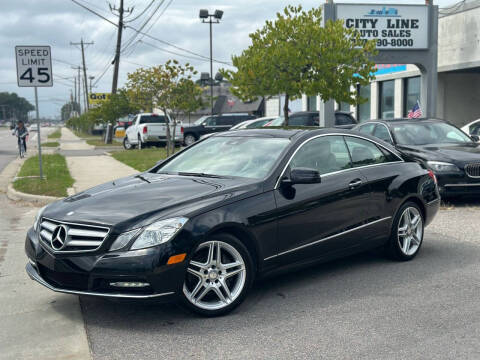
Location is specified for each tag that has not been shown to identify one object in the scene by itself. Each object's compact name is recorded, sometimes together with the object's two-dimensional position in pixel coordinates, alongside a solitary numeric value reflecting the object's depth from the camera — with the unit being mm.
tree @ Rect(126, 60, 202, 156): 22594
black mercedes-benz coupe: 4309
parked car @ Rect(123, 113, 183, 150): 29688
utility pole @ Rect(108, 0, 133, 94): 38300
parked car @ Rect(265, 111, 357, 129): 19938
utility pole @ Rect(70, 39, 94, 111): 69881
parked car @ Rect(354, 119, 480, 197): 9523
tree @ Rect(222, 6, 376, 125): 14281
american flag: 19016
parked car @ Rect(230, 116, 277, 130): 23422
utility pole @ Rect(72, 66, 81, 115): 113056
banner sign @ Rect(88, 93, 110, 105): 67919
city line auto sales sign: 19984
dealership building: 21453
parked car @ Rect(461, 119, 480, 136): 14435
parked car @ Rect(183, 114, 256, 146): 30031
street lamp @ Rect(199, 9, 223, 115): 36219
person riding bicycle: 25145
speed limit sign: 12711
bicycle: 25547
